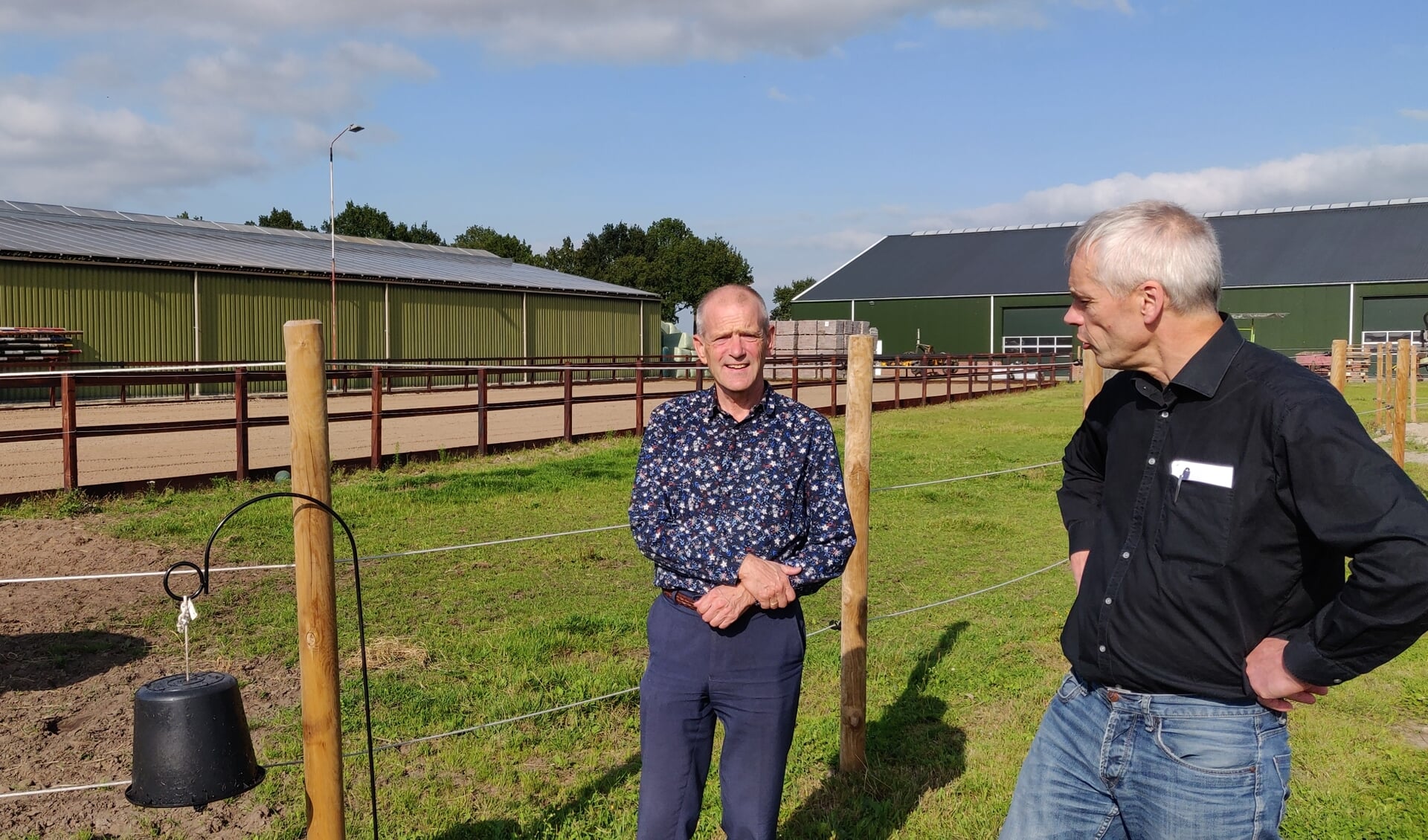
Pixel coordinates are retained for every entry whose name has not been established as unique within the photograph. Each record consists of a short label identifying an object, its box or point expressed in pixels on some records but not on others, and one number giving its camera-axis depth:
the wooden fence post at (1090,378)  4.86
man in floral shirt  2.60
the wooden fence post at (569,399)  13.62
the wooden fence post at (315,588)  2.39
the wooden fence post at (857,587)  4.05
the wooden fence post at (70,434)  8.80
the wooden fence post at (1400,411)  10.88
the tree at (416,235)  78.19
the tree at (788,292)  90.06
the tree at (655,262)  79.19
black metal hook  2.27
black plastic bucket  2.31
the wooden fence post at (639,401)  14.77
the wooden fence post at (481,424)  12.55
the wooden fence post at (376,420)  11.19
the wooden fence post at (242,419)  9.87
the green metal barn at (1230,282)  40.97
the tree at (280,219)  79.88
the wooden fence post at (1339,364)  10.54
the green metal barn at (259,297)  23.89
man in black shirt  1.77
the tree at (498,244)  80.38
